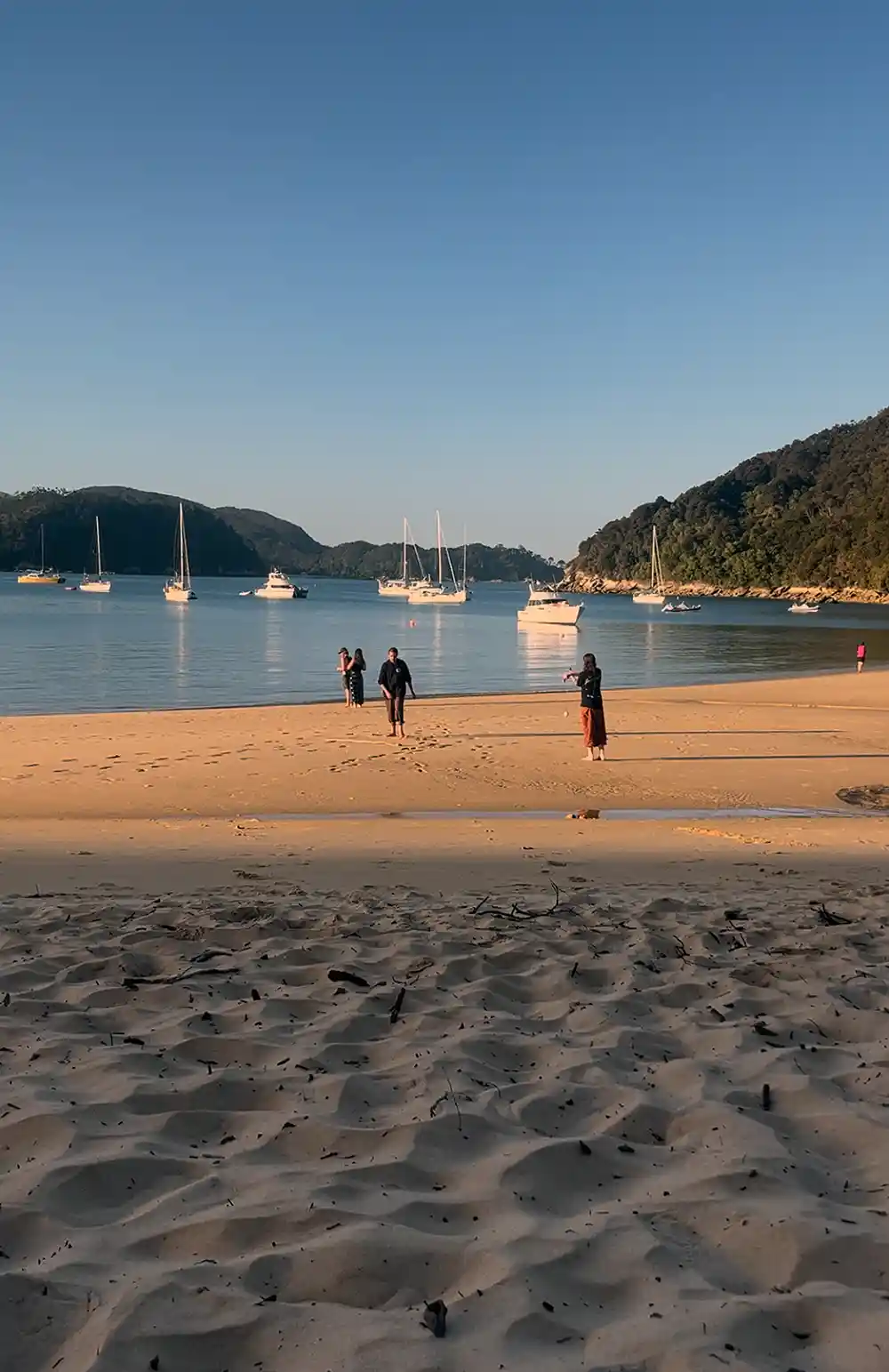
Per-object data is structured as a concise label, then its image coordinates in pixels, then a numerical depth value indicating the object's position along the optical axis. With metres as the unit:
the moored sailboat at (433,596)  142.75
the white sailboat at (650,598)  162.75
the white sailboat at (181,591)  127.56
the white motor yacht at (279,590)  162.75
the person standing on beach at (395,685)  20.53
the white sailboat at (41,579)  190.25
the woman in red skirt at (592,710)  17.75
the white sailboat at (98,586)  154.88
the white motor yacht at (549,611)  80.06
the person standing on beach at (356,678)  26.84
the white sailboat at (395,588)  181.96
